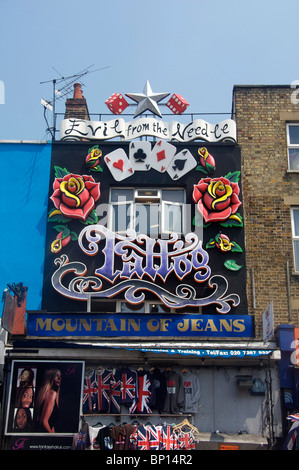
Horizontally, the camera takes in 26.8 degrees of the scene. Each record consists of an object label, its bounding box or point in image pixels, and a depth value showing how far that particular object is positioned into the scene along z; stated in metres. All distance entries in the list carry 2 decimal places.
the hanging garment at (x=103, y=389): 14.78
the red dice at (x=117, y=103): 18.12
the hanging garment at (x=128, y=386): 14.83
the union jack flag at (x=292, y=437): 13.31
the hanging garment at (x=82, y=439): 13.77
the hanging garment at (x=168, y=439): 13.97
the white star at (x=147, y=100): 18.09
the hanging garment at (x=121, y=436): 13.70
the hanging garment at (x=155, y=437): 14.00
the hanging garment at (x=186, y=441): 13.97
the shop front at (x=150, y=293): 14.70
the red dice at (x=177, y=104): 18.19
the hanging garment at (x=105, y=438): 13.67
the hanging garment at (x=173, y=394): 14.74
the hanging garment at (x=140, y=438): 13.95
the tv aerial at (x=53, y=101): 18.59
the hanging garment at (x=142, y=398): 14.74
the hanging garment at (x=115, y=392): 14.80
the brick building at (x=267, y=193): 16.12
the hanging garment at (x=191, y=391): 14.73
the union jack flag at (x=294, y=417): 13.43
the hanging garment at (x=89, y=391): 14.78
